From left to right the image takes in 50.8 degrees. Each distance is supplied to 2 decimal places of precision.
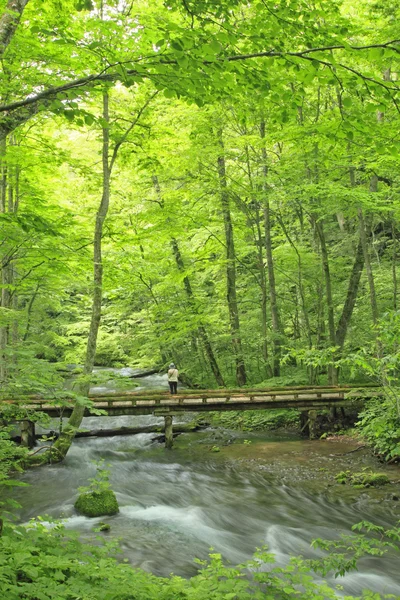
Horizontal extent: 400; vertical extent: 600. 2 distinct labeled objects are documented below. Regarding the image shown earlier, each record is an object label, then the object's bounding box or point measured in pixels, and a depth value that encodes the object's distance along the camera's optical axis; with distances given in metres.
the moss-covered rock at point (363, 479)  10.04
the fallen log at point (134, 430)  15.00
